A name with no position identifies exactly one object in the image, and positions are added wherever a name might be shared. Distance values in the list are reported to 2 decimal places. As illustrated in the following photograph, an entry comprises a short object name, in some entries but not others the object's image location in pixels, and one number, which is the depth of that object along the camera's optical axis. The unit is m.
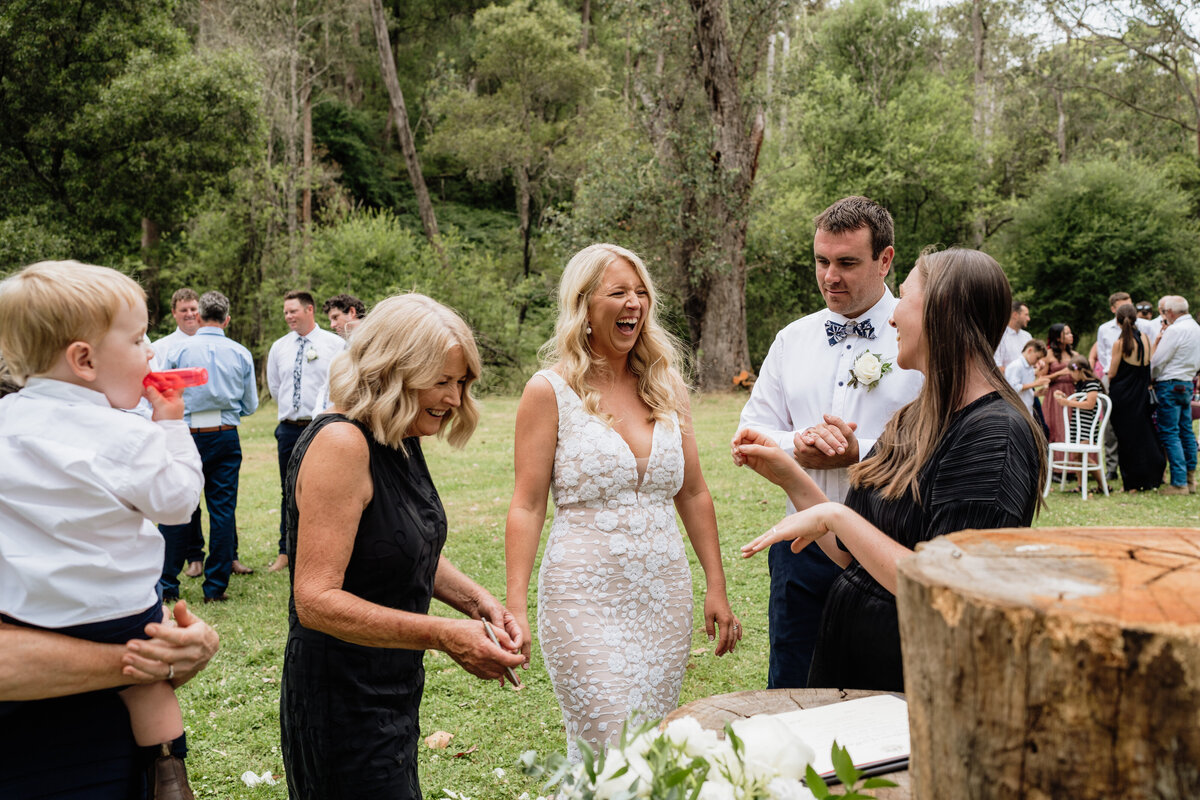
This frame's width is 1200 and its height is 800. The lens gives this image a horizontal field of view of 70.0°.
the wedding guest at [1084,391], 10.30
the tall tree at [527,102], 31.34
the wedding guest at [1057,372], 10.77
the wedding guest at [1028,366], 11.19
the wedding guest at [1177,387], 10.42
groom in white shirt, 3.31
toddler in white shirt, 1.82
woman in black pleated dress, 2.12
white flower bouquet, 1.30
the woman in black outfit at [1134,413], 10.41
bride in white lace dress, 2.90
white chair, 10.08
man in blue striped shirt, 6.96
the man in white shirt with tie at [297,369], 8.02
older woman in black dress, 2.20
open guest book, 1.66
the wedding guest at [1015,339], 12.02
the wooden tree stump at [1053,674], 1.10
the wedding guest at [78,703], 1.78
